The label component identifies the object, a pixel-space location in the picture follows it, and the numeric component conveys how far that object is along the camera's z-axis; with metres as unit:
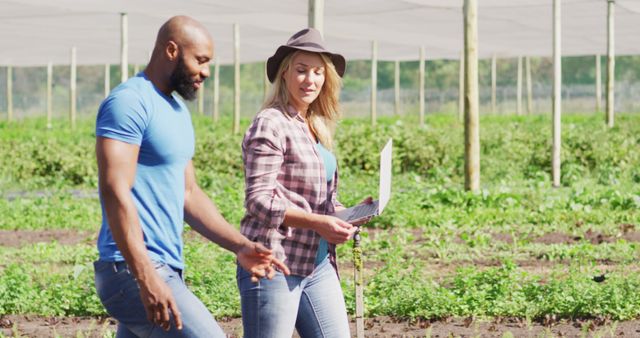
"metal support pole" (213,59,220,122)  33.55
